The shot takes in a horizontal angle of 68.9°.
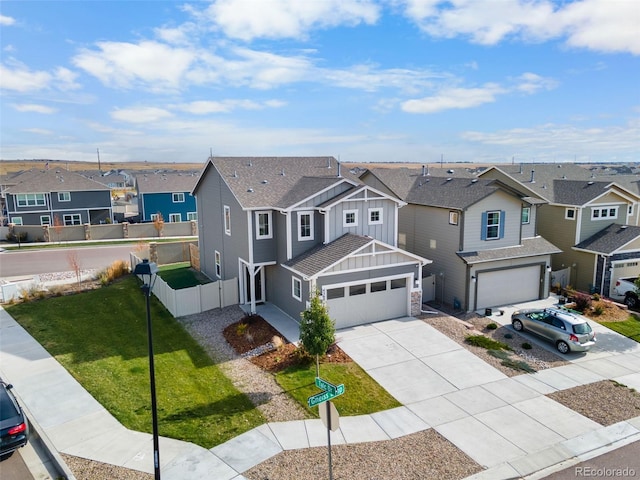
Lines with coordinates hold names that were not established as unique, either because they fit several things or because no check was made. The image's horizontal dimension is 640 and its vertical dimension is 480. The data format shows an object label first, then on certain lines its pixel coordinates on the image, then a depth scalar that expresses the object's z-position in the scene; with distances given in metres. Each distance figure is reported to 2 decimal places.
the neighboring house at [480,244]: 23.77
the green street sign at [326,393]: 9.98
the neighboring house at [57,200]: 47.68
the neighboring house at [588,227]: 26.98
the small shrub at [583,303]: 23.46
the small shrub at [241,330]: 19.84
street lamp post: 10.20
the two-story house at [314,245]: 20.52
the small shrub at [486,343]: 19.03
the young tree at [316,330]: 15.72
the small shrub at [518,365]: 17.18
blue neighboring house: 53.41
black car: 11.45
